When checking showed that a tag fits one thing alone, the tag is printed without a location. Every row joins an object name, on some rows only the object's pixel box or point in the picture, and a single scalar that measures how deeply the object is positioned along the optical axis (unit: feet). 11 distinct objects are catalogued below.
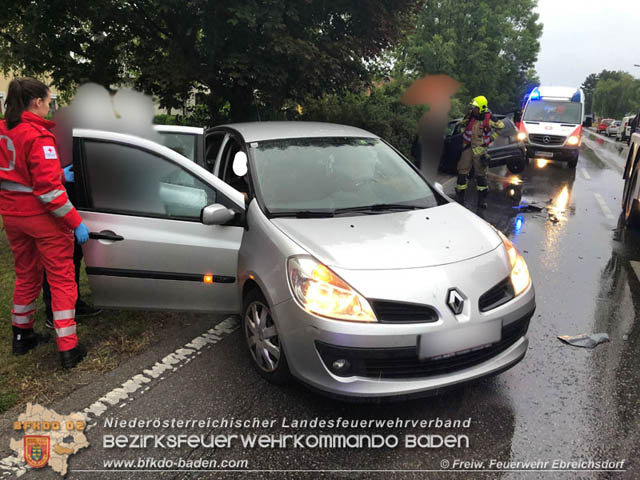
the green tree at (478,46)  101.55
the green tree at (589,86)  389.78
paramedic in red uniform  9.98
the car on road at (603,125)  167.73
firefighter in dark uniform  28.04
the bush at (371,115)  38.50
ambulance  46.73
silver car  8.37
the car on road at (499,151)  36.81
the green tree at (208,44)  25.14
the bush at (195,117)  32.78
